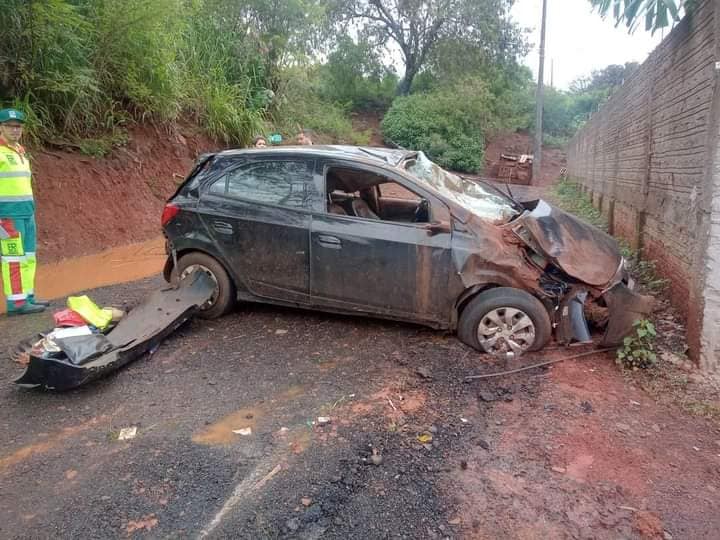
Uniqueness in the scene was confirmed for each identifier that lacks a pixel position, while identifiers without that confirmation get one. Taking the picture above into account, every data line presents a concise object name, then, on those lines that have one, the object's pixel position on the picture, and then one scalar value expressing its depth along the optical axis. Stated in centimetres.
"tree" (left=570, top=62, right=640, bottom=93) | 4316
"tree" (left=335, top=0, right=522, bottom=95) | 2669
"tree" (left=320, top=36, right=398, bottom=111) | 2814
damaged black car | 398
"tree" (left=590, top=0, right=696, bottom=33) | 463
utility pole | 2008
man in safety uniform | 516
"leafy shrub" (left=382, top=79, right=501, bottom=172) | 2253
